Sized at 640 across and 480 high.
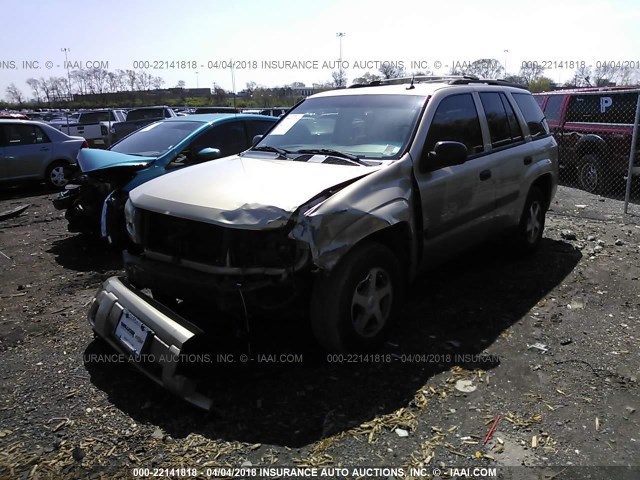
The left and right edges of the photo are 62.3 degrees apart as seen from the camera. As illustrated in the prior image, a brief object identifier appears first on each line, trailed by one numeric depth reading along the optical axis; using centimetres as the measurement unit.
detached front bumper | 306
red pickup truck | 970
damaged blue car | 591
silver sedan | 1100
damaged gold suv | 316
